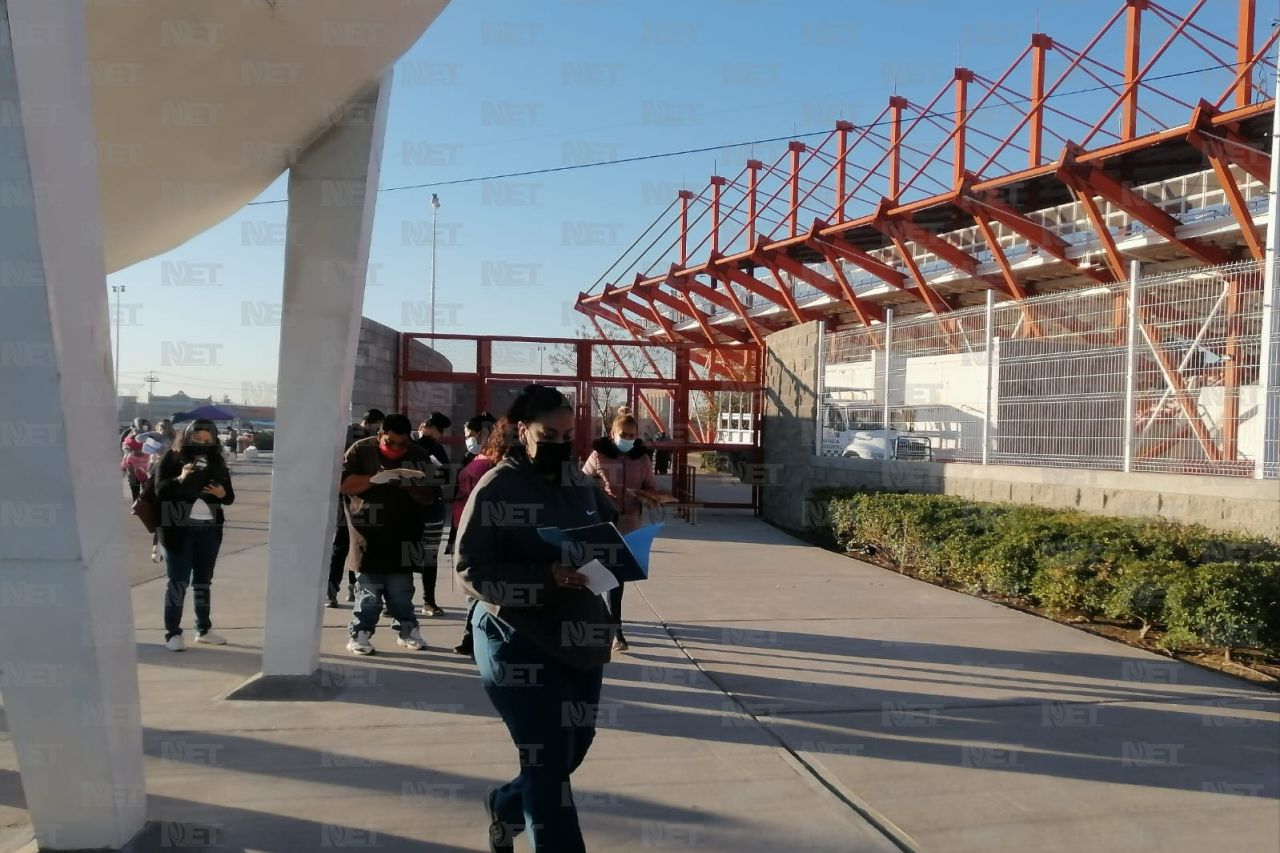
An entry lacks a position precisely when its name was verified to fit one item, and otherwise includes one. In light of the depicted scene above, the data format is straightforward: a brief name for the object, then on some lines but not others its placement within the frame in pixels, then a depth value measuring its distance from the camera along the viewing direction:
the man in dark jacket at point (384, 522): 6.24
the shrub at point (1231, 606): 5.93
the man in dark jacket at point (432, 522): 7.34
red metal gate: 15.49
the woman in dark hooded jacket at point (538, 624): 3.02
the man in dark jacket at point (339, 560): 8.29
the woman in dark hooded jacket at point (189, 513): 6.40
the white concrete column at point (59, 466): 2.93
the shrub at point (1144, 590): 6.51
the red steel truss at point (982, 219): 19.88
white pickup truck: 12.11
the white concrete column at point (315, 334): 5.33
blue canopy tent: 33.58
